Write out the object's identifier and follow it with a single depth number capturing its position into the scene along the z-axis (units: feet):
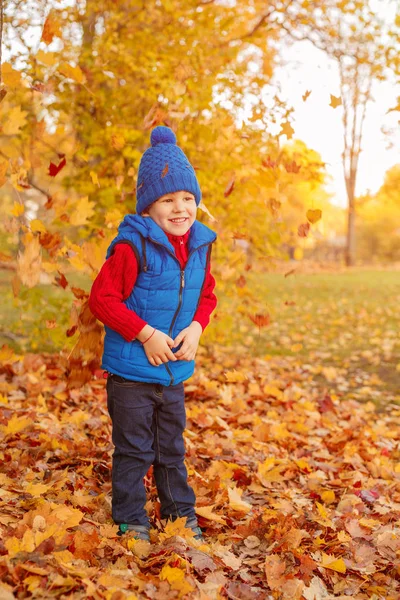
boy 7.73
